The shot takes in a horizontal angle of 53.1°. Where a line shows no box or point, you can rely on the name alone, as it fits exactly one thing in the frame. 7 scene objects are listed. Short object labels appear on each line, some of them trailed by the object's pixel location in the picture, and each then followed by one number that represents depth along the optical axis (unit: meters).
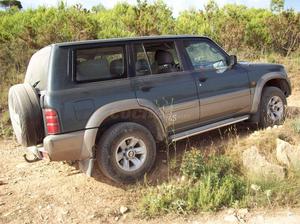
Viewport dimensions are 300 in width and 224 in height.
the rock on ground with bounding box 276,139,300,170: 3.78
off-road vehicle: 3.48
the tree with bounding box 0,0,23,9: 21.90
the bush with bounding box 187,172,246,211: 3.37
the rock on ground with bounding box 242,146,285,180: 3.68
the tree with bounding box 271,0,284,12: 13.32
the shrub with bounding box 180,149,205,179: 3.76
